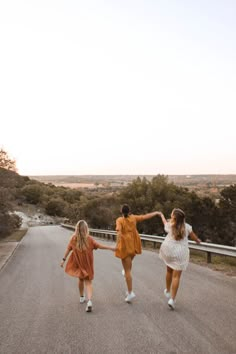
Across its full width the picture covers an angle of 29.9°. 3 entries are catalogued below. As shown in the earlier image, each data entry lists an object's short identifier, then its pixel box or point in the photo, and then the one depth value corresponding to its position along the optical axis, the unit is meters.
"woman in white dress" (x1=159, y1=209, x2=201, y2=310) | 7.97
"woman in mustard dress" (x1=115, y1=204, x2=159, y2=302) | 8.52
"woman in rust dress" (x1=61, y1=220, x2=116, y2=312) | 8.12
